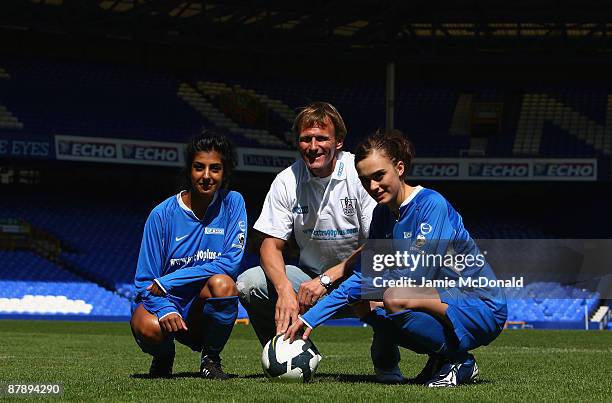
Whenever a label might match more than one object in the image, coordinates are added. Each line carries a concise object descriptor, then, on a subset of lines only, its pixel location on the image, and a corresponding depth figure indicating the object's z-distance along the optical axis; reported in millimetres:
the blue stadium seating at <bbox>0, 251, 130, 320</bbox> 25016
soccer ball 5414
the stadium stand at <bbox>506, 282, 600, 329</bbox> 24688
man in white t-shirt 5777
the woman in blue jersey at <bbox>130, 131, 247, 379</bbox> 5758
